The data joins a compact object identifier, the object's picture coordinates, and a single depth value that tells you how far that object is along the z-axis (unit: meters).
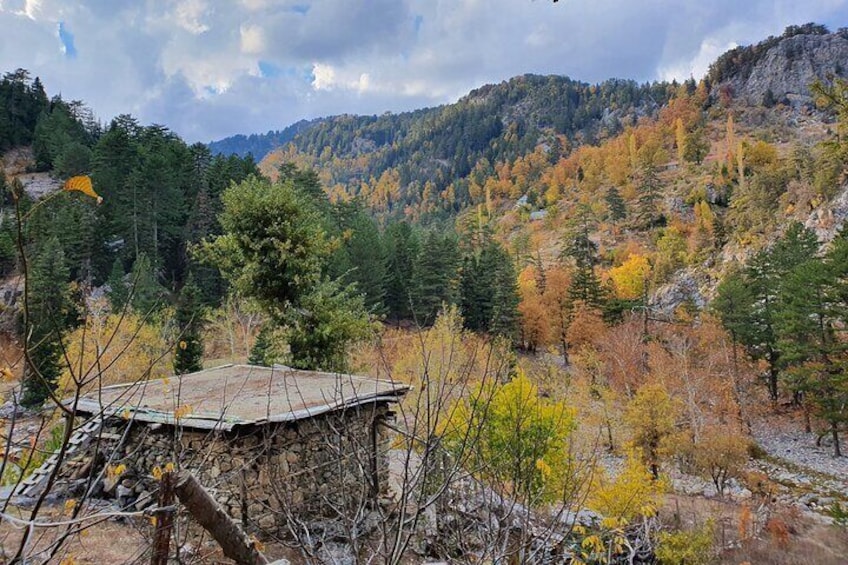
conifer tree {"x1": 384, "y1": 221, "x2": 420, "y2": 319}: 43.09
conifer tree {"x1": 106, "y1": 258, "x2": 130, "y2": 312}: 30.70
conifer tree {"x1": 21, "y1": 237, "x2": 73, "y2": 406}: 21.59
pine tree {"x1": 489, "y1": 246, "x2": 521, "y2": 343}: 38.38
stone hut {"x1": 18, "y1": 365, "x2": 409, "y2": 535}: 7.24
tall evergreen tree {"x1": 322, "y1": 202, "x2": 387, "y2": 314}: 36.38
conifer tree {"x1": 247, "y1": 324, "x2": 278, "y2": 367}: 14.20
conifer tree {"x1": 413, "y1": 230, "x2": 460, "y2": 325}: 39.75
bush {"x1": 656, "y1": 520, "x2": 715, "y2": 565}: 12.02
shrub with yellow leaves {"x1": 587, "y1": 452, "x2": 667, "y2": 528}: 12.80
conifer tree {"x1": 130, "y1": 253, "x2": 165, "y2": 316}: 29.02
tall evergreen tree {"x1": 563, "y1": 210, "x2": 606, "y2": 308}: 40.28
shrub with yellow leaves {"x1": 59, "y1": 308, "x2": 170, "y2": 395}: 19.90
